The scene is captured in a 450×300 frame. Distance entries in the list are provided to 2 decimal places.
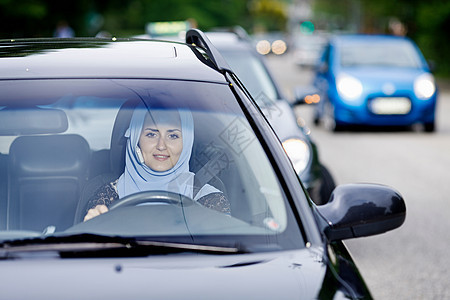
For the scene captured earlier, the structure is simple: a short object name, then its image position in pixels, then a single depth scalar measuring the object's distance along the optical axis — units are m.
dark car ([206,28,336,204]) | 6.77
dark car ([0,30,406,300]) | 2.48
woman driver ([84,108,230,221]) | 3.19
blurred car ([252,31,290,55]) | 24.84
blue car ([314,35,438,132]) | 15.02
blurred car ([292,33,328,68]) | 46.28
